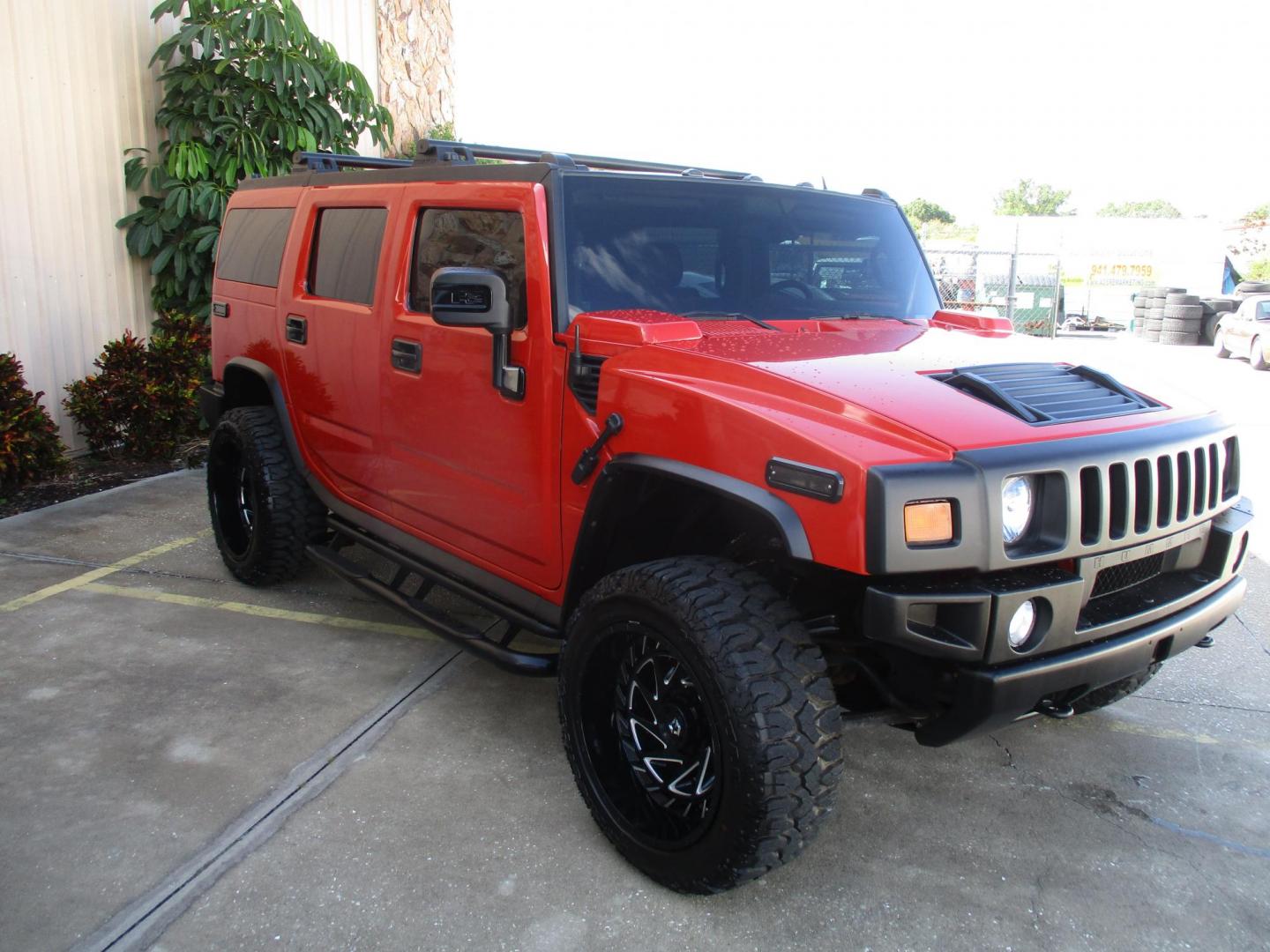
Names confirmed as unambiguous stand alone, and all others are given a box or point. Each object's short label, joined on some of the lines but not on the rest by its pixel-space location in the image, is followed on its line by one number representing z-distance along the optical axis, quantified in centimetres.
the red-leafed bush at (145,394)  730
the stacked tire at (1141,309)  2228
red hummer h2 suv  235
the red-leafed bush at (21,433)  632
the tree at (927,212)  9246
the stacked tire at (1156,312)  2150
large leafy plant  757
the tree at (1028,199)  9238
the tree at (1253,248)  3173
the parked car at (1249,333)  1582
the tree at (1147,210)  9644
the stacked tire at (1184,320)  2094
